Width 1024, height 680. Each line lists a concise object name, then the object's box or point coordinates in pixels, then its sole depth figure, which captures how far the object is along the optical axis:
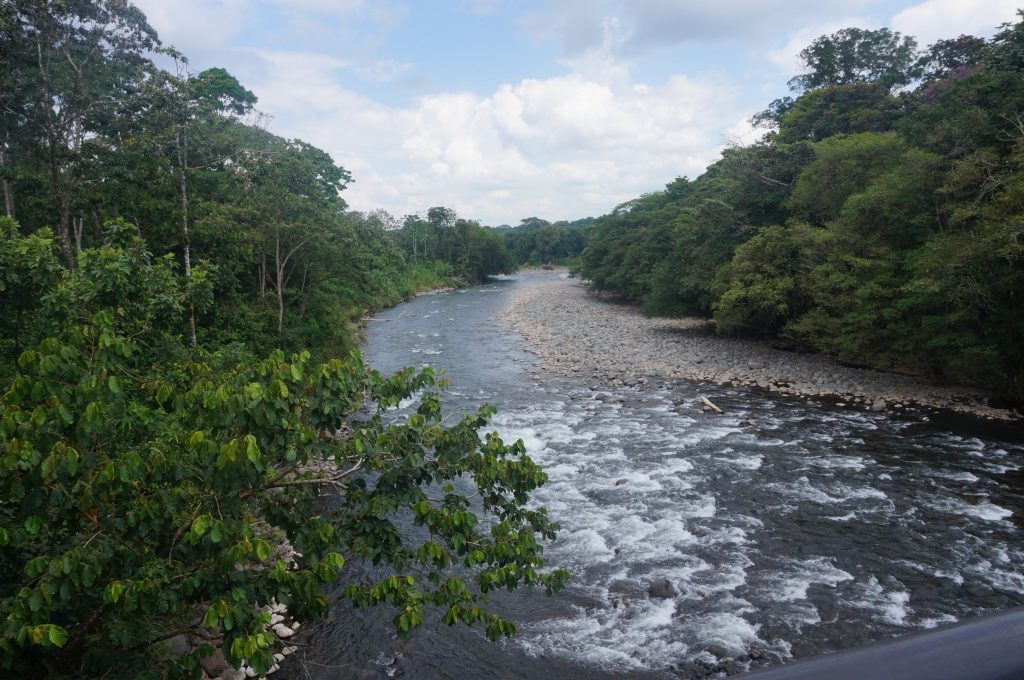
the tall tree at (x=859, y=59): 40.06
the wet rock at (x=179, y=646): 6.24
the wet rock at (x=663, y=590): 7.82
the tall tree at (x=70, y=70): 11.18
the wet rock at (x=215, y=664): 6.27
